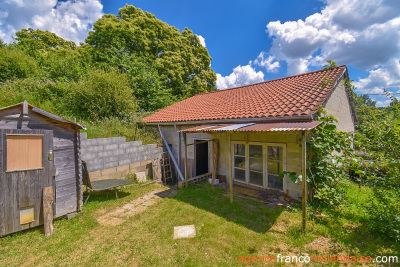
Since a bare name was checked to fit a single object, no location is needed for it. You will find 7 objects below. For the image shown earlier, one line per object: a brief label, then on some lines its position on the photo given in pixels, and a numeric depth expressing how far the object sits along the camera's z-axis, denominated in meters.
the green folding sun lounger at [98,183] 5.43
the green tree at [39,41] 19.55
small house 5.47
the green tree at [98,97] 10.20
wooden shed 3.54
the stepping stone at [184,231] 3.90
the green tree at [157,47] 17.61
